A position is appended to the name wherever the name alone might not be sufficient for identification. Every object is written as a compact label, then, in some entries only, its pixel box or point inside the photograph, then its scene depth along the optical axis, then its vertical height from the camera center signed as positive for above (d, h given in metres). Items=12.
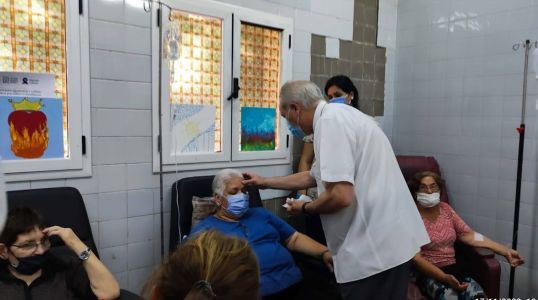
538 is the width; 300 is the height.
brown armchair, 2.12 -0.75
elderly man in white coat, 1.49 -0.30
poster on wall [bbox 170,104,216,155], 2.37 -0.04
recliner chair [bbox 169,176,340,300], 2.11 -0.59
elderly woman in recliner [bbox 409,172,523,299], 2.11 -0.67
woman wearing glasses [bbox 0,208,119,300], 1.48 -0.56
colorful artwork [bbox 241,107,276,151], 2.69 -0.03
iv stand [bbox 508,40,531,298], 2.56 -0.19
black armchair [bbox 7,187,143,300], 1.79 -0.41
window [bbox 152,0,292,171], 2.32 +0.24
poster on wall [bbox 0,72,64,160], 1.85 +0.01
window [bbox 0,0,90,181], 1.86 +0.14
